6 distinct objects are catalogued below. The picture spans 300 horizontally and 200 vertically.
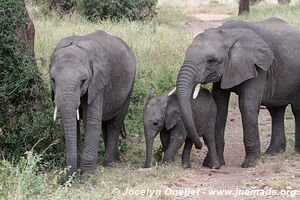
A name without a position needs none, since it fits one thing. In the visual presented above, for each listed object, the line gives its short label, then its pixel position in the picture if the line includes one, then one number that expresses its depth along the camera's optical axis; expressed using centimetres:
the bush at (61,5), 4681
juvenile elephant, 1445
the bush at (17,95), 1752
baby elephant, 1692
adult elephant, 1645
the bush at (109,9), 4381
